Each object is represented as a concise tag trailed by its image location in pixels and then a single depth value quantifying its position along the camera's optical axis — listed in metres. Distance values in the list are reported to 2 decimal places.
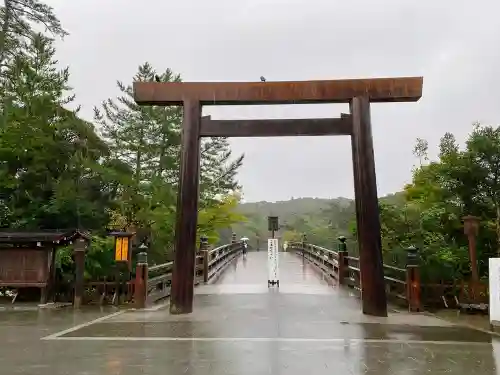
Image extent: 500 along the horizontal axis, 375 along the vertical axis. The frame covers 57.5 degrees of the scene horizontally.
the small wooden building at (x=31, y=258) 12.73
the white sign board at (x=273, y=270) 16.02
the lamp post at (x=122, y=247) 12.67
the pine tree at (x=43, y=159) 17.42
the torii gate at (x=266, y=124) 10.31
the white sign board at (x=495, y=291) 8.33
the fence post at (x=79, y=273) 12.29
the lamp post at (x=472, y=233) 10.91
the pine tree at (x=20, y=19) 17.56
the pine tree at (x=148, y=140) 22.69
